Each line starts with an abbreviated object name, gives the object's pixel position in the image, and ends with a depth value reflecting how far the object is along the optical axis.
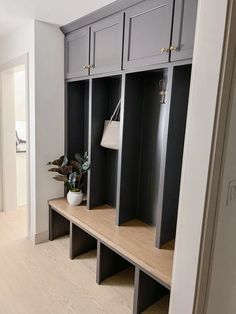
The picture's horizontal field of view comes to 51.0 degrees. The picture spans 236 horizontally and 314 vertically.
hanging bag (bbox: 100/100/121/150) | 2.25
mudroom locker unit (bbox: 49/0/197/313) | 1.67
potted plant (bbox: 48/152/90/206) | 2.50
